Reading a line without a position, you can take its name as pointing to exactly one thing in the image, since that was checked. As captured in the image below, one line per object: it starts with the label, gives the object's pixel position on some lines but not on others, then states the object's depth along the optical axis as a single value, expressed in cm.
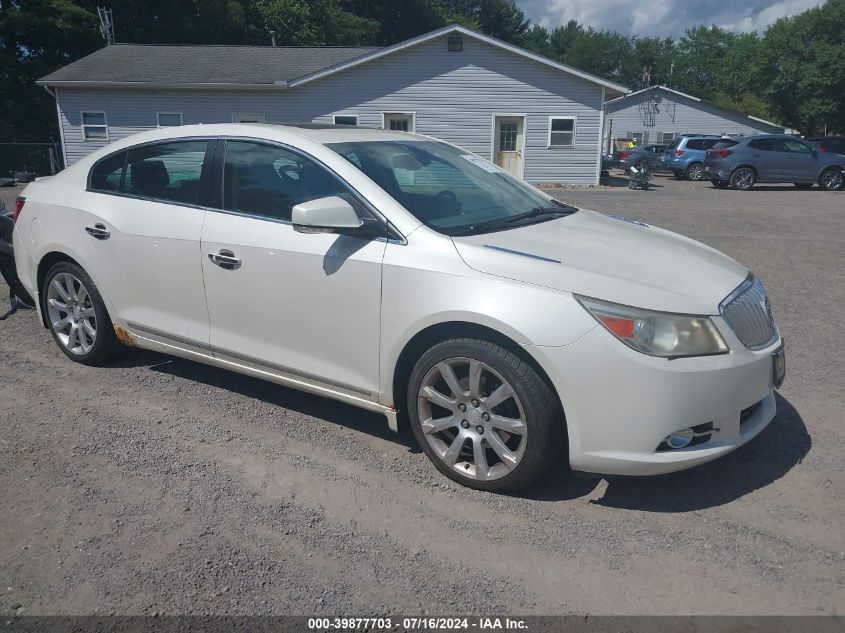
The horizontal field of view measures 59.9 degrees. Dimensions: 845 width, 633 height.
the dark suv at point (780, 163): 2292
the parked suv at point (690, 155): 2834
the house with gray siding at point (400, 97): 2428
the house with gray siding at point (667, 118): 4453
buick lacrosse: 322
